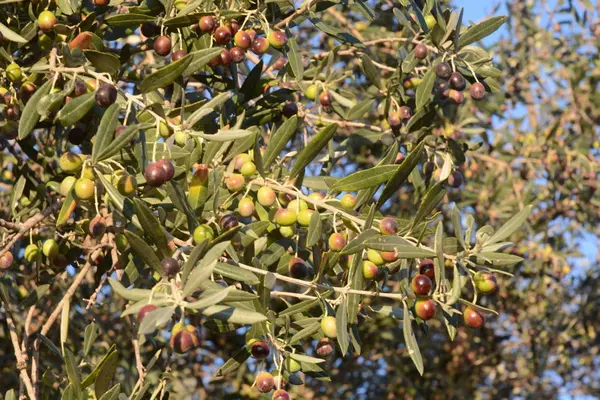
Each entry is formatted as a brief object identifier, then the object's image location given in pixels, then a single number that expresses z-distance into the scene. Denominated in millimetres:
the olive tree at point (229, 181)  907
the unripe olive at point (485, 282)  934
